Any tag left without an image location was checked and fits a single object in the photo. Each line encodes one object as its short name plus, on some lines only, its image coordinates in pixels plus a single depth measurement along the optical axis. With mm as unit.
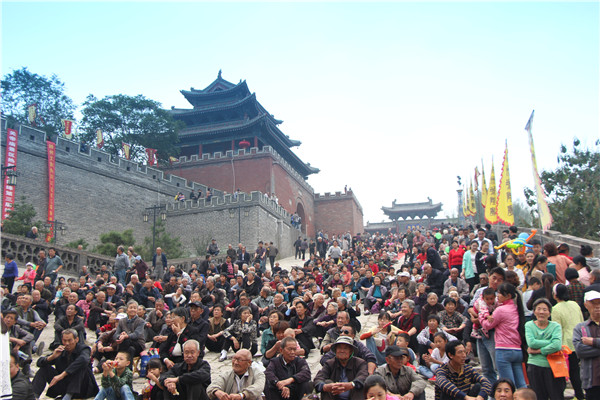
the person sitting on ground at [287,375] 4508
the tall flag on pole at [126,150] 26931
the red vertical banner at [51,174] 19828
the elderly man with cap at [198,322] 6043
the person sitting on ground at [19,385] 4258
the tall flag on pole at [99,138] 26844
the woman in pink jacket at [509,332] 4434
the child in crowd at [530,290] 5262
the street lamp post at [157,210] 24088
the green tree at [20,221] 14781
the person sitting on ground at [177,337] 5652
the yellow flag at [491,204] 14390
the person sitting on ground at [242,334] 6797
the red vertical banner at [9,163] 16891
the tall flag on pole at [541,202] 9789
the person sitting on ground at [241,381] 4332
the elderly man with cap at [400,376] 4207
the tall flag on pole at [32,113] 23467
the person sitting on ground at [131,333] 5945
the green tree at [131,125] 29594
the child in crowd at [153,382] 4730
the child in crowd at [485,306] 4820
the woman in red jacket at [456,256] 8848
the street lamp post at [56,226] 18300
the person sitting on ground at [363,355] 4504
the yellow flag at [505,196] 12836
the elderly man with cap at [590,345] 3934
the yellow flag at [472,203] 23297
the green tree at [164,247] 19141
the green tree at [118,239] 18000
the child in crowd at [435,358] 5160
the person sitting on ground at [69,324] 6298
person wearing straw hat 4230
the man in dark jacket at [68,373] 4984
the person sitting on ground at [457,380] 3961
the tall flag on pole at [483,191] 17028
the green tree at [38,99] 27962
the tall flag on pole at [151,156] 29431
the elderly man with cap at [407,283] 7959
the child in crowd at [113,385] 4766
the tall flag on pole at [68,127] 24178
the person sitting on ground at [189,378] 4508
